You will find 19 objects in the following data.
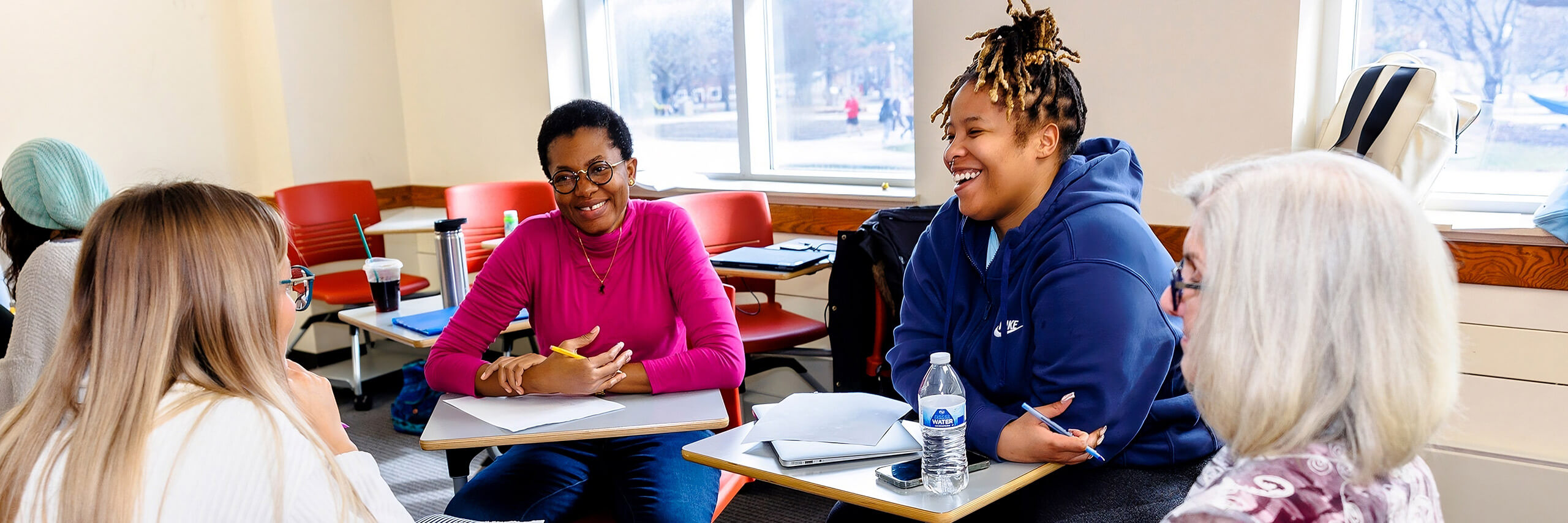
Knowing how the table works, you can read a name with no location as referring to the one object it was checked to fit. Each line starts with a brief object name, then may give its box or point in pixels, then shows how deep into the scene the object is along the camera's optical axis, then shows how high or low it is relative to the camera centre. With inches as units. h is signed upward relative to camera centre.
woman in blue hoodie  62.5 -14.8
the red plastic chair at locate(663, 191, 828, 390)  142.3 -20.2
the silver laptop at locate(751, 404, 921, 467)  61.1 -22.2
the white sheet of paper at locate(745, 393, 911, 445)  63.6 -21.9
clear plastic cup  120.6 -21.0
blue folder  109.8 -24.3
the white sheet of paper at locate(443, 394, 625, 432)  72.5 -22.9
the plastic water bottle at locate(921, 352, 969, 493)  57.1 -20.7
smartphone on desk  57.6 -22.5
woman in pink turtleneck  80.0 -17.8
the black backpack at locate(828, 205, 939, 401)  114.6 -24.1
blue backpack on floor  156.9 -46.3
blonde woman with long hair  40.5 -11.8
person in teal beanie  85.6 -8.7
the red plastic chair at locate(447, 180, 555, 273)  163.2 -17.3
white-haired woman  37.6 -10.5
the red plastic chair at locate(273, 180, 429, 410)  173.6 -21.6
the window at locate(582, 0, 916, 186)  159.8 +0.8
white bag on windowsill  101.5 -5.8
